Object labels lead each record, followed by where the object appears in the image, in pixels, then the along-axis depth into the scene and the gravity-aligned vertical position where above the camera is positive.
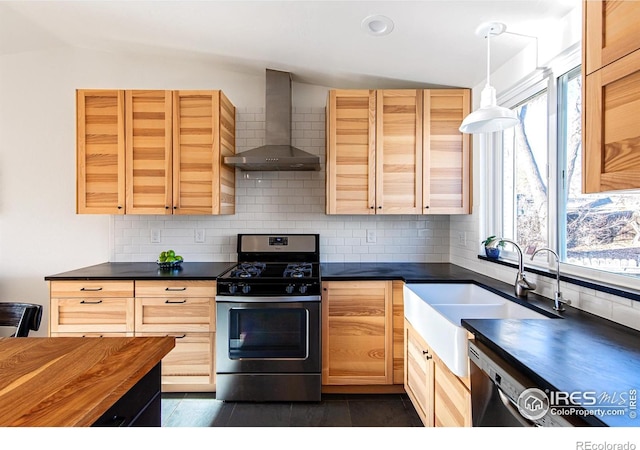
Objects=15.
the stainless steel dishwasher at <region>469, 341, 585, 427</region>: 0.89 -0.53
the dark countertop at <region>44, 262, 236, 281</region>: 2.38 -0.38
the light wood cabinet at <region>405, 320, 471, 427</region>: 1.44 -0.84
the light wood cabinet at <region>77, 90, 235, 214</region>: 2.61 +0.57
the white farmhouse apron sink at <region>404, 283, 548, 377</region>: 1.42 -0.48
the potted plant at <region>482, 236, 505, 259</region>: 2.31 -0.17
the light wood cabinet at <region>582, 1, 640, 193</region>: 0.95 +0.40
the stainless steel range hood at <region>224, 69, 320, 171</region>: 2.84 +0.94
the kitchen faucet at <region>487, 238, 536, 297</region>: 1.78 -0.31
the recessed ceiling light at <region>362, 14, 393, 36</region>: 1.99 +1.24
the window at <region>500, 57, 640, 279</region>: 1.47 +0.17
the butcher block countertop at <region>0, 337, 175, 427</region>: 0.73 -0.42
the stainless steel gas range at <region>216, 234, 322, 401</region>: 2.32 -0.85
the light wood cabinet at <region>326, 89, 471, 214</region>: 2.68 +0.60
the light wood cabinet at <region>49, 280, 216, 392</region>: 2.38 -0.66
